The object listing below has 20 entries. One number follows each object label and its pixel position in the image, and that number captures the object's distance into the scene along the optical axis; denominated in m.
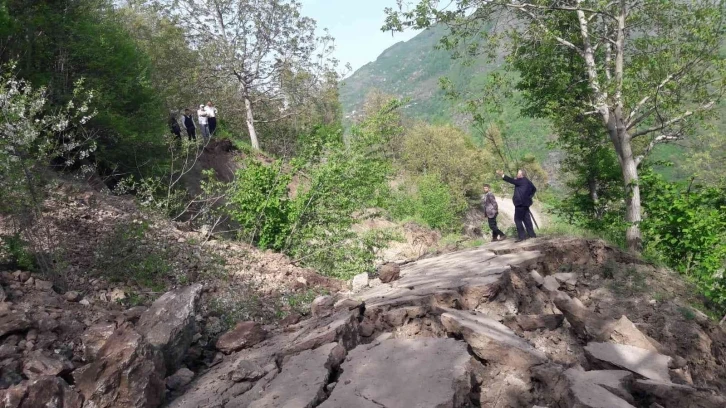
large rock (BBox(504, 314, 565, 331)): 5.23
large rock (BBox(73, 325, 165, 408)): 3.48
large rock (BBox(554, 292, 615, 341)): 5.24
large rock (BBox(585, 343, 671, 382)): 4.26
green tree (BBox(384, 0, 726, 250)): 9.73
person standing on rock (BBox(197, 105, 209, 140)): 14.59
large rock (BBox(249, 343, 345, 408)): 3.41
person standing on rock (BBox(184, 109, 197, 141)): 13.99
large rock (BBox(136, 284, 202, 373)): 4.29
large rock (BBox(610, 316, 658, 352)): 5.10
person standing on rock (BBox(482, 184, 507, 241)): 11.11
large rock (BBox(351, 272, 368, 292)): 7.32
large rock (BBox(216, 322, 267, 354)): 4.98
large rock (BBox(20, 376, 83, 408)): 3.27
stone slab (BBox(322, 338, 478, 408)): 3.29
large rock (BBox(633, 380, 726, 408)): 3.60
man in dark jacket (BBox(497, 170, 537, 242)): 9.25
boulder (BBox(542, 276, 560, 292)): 6.85
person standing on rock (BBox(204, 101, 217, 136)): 14.61
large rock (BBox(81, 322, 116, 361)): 4.16
